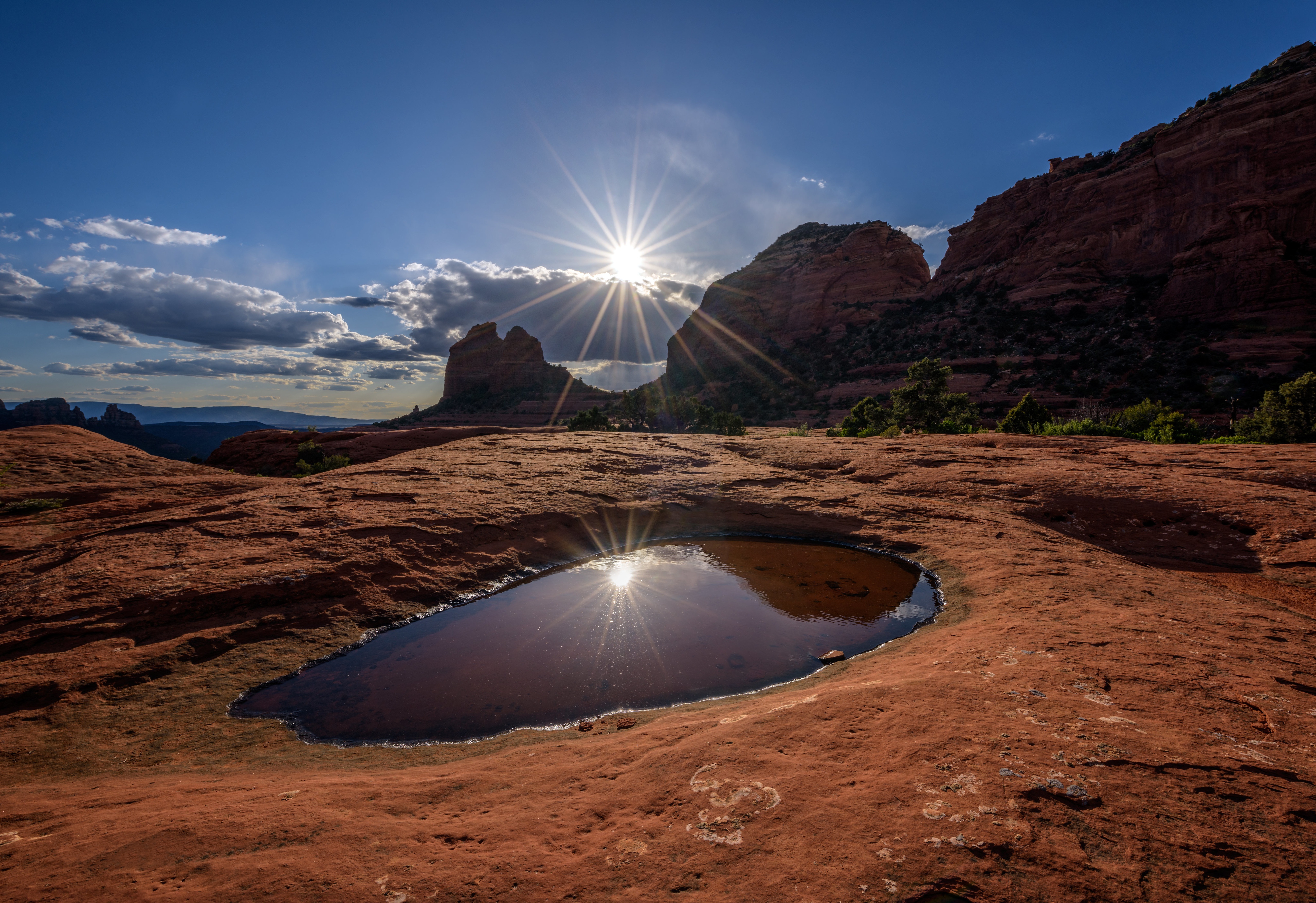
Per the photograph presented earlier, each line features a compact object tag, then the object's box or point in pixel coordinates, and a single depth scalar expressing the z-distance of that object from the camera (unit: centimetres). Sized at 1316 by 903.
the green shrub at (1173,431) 2350
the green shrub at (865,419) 3509
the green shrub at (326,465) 2125
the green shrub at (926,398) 3022
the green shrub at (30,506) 988
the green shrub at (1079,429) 2534
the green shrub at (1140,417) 2934
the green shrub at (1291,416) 2248
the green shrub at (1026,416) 2956
